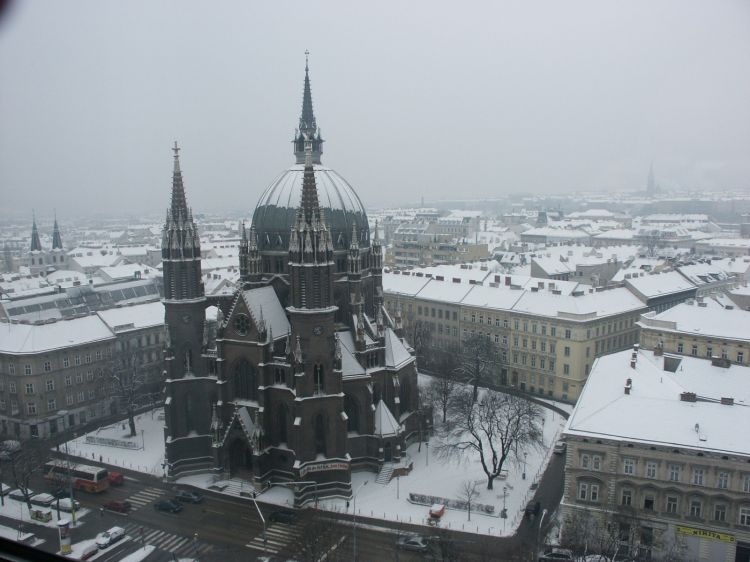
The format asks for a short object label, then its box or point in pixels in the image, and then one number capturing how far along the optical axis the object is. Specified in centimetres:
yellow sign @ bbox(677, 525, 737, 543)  4103
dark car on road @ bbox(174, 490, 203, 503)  5153
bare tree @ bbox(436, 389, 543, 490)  5362
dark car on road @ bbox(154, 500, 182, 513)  4983
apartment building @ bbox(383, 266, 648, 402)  7812
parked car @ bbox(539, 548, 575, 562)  4016
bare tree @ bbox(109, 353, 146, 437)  6875
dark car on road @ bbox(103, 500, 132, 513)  4984
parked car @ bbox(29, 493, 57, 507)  5034
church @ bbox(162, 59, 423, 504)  5175
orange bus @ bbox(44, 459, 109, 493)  5312
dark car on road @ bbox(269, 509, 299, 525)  4834
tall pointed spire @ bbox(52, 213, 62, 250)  15775
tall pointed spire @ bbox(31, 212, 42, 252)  14651
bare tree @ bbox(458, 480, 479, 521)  4991
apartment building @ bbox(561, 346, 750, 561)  4107
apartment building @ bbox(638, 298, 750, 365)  6806
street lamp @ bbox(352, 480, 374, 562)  4317
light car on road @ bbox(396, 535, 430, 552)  4381
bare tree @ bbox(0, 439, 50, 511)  5034
